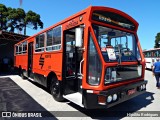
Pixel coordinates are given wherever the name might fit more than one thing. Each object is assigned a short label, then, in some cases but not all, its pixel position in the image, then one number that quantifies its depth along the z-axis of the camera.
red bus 5.23
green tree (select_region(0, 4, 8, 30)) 40.41
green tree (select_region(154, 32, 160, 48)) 70.44
